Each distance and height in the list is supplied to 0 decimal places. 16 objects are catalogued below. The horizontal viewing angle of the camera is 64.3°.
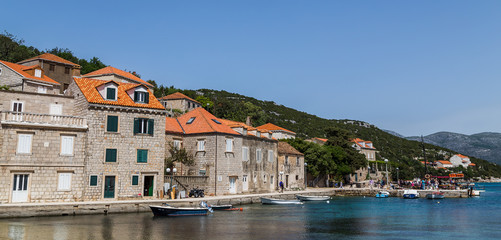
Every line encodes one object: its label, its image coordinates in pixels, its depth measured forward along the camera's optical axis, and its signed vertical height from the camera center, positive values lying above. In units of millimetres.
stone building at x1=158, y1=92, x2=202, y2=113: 85812 +15203
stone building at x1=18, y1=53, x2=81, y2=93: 59375 +16087
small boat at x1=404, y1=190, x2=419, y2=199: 63769 -3383
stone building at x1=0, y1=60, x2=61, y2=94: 44969 +10560
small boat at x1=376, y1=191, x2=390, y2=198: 65875 -3513
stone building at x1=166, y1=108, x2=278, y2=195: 44000 +2466
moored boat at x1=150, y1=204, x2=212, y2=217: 29984 -2995
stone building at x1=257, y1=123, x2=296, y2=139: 81125 +8385
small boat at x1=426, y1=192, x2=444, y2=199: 62681 -3606
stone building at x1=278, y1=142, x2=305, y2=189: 58219 +930
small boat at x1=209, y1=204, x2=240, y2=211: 35878 -3152
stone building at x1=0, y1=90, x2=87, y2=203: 29625 +1638
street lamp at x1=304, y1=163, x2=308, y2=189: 65875 -1113
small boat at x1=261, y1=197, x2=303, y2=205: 43678 -3217
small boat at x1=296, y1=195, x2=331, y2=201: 50594 -3229
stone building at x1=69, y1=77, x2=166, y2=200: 33469 +2814
